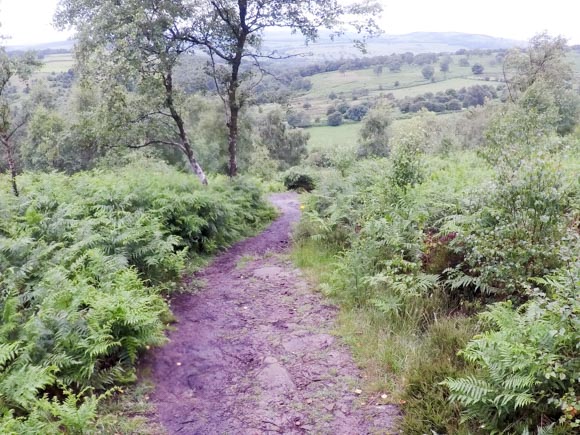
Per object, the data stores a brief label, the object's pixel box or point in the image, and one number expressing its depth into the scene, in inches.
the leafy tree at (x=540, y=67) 1041.5
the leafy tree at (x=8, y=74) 479.2
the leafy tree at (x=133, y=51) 403.2
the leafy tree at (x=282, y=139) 1793.8
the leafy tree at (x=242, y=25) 469.4
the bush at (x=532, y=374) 120.0
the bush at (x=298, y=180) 925.8
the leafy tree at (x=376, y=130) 1796.3
